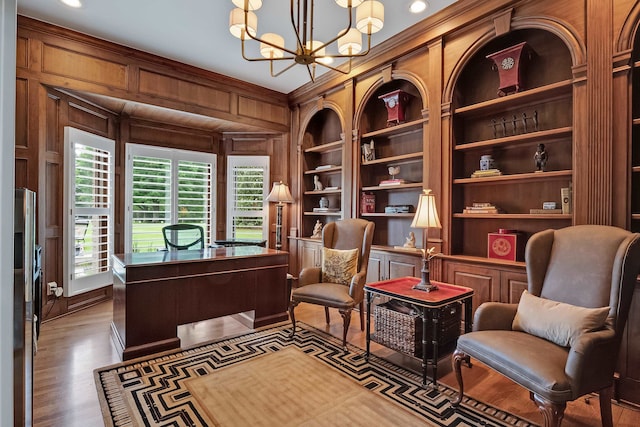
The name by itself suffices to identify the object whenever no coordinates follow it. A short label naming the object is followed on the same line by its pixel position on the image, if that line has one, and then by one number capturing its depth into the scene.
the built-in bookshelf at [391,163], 3.93
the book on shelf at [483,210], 3.08
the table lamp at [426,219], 2.67
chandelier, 2.16
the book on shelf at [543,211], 2.72
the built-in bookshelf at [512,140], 2.80
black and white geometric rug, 1.97
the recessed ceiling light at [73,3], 3.05
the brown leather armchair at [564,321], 1.64
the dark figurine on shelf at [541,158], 2.80
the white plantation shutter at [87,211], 3.90
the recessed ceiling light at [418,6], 3.05
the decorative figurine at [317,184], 5.18
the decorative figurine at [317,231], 5.13
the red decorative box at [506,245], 2.93
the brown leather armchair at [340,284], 2.97
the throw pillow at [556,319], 1.81
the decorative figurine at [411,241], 3.75
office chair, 4.35
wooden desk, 2.75
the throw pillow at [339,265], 3.38
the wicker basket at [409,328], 2.50
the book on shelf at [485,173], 3.05
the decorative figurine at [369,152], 4.28
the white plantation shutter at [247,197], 5.64
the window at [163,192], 4.83
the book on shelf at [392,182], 3.90
